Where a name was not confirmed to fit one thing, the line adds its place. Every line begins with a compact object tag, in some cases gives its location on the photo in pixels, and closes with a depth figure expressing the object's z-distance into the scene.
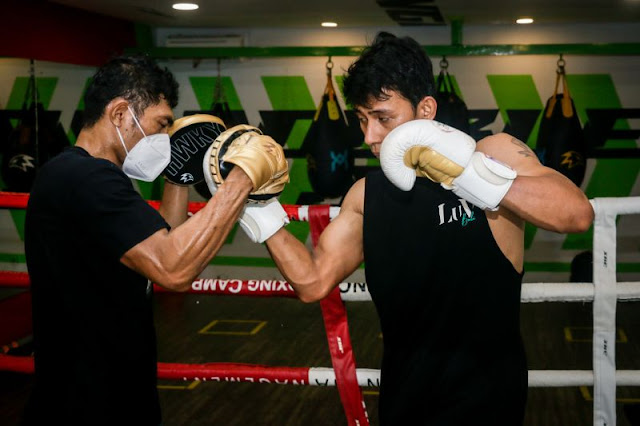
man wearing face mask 1.47
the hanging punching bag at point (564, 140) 5.45
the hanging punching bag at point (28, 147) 5.31
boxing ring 1.98
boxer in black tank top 1.61
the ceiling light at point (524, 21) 6.02
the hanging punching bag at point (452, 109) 5.30
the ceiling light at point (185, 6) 5.03
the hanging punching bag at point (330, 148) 5.71
